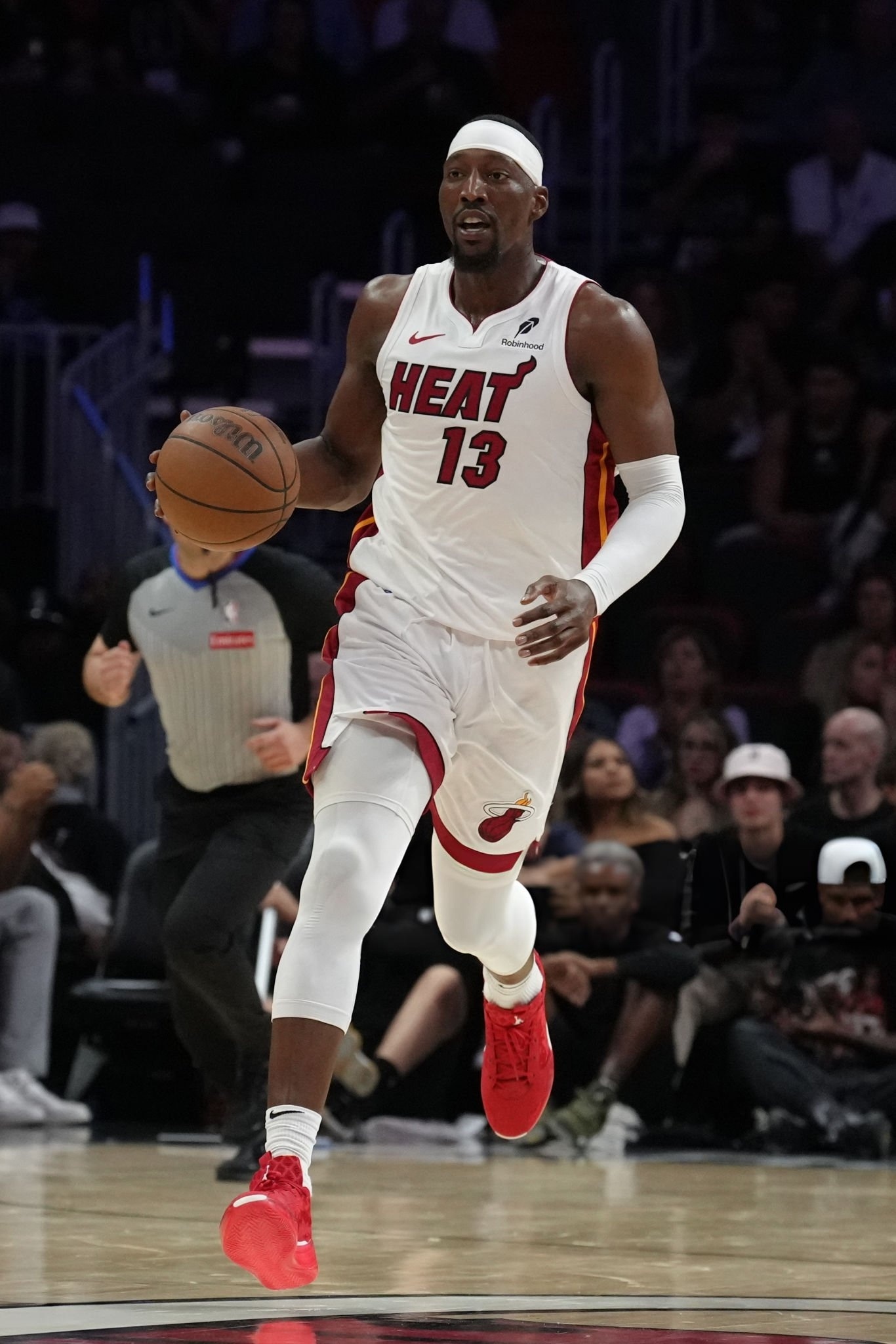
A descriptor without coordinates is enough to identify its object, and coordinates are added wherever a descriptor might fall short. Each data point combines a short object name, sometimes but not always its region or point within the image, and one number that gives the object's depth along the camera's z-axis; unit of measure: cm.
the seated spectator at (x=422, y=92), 2825
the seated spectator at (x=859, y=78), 2833
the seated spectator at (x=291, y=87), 2847
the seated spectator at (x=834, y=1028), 1530
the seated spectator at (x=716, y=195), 2687
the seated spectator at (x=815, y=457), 2302
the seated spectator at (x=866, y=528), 2211
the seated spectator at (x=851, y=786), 1559
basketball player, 869
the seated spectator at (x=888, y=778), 1595
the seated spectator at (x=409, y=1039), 1652
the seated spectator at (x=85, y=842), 1895
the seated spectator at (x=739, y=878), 1515
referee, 1295
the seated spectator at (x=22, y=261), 2550
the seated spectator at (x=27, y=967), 1702
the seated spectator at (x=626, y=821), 1684
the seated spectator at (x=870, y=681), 1941
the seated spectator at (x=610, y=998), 1616
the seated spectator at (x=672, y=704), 1998
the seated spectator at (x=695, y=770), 1814
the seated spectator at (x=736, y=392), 2444
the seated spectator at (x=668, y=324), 2477
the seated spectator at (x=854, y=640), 2008
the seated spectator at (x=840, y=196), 2630
